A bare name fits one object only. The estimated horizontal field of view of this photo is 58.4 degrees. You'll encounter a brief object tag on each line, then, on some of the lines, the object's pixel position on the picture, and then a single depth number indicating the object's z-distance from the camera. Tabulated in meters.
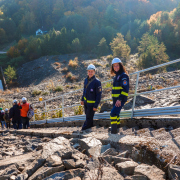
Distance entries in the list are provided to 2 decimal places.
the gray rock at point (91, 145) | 2.19
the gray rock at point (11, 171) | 1.91
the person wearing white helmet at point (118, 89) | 3.15
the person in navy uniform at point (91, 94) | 3.81
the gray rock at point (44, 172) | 1.74
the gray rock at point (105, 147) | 2.29
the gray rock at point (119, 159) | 1.85
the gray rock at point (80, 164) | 1.89
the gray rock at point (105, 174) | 1.62
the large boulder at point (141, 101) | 6.22
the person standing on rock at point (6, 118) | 9.39
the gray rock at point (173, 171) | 1.40
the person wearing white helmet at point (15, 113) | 7.11
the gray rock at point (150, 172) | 1.48
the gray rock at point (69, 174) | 1.70
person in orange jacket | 6.54
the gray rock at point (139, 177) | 1.49
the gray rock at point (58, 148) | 2.14
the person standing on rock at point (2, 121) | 9.80
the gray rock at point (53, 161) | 1.90
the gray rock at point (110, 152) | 2.13
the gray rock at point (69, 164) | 1.86
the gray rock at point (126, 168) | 1.67
